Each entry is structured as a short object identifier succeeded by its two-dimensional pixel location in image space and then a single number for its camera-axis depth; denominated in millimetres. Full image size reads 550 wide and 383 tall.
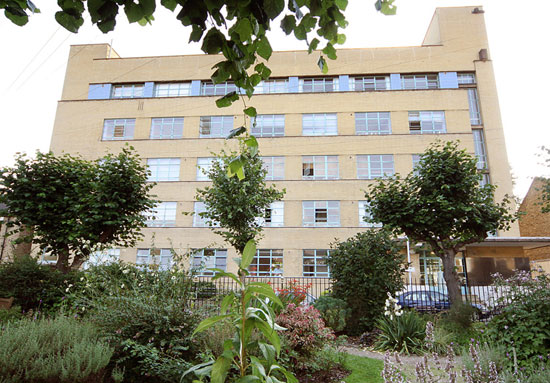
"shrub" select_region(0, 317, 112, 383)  3814
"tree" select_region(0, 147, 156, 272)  12805
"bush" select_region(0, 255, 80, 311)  9617
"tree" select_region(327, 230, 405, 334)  11838
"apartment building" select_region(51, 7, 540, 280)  30734
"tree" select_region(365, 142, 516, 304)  13117
